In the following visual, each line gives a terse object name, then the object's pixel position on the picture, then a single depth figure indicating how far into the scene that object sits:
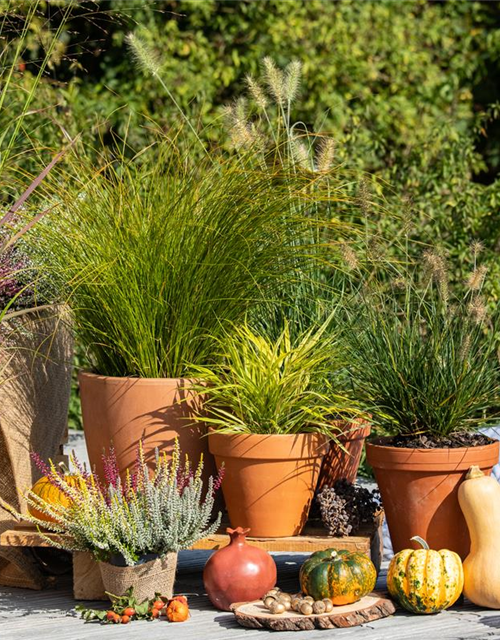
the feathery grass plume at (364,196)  3.41
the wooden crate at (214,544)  3.26
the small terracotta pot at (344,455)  3.49
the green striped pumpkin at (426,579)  3.08
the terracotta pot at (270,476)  3.23
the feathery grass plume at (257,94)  3.67
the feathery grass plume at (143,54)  3.69
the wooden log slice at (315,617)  3.00
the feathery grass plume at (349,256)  3.31
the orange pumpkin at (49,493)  3.37
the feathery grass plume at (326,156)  3.56
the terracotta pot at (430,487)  3.24
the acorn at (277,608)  3.05
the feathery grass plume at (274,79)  3.67
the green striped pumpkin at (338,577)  3.06
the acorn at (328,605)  3.05
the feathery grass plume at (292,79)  3.69
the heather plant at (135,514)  3.11
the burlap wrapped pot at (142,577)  3.13
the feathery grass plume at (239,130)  3.56
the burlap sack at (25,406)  3.53
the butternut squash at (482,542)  3.14
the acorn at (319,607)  3.04
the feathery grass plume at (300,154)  3.63
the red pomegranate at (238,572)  3.16
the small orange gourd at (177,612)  3.10
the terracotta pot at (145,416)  3.37
